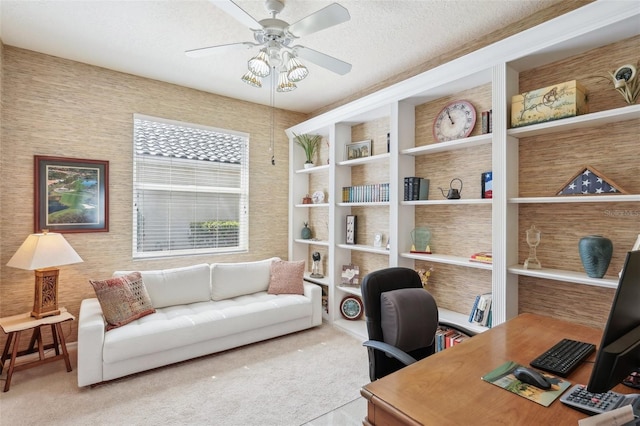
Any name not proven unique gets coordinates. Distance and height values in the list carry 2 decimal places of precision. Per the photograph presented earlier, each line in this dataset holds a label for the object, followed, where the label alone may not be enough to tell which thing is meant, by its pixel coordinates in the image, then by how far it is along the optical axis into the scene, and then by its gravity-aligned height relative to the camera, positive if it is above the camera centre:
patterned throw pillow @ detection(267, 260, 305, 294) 3.78 -0.80
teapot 2.82 +0.18
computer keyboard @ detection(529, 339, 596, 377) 1.25 -0.61
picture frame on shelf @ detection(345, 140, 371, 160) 3.83 +0.78
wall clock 2.82 +0.84
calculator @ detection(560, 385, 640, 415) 0.97 -0.60
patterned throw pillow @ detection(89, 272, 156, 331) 2.77 -0.80
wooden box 2.06 +0.74
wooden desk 0.97 -0.63
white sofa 2.52 -1.01
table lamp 2.62 -0.42
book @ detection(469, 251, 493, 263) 2.54 -0.36
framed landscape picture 3.03 +0.17
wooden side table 2.46 -1.02
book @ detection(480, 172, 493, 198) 2.54 +0.23
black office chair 1.78 -0.63
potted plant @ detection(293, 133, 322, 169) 4.48 +0.99
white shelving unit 1.96 +0.60
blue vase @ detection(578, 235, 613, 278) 1.93 -0.25
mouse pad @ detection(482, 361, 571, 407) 1.06 -0.62
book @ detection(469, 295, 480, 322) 2.62 -0.79
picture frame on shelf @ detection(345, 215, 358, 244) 3.88 -0.21
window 3.62 +0.29
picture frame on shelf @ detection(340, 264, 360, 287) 3.91 -0.79
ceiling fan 1.86 +1.16
